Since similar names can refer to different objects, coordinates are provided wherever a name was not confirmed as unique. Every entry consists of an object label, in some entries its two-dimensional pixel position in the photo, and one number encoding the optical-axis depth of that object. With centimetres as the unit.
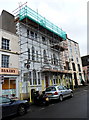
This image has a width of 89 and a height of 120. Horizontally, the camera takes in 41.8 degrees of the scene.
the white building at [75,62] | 2833
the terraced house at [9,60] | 1355
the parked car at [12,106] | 705
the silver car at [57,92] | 1157
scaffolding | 1659
